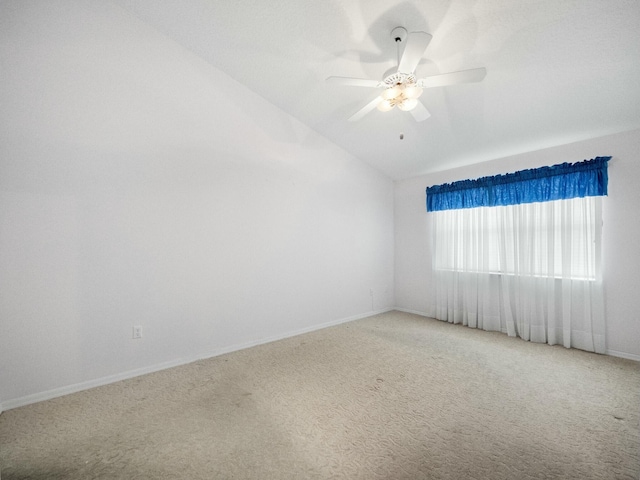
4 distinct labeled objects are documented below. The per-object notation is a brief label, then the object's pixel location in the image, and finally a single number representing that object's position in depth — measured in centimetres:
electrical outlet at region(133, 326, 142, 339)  240
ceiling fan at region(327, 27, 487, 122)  163
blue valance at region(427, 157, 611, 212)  282
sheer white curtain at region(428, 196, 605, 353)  289
